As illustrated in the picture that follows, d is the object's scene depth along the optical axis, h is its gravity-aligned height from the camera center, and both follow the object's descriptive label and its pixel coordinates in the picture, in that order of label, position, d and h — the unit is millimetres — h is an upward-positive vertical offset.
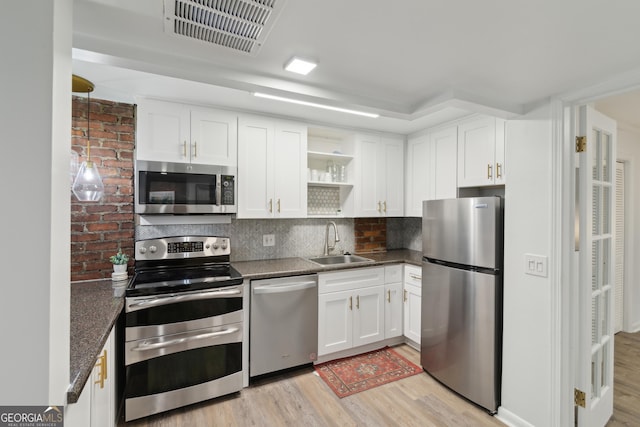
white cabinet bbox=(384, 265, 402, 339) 3008 -895
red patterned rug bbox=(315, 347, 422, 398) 2413 -1397
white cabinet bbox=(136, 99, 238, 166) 2275 +646
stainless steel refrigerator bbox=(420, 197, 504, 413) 2107 -630
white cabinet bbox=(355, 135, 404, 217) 3207 +428
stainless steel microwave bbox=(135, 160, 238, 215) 2260 +198
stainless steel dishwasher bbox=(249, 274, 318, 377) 2367 -923
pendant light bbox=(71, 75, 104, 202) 1944 +185
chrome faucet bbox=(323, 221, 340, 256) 3295 -310
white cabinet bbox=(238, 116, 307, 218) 2615 +420
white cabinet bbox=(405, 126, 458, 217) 2850 +497
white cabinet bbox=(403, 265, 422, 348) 2896 -885
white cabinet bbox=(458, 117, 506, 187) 2398 +546
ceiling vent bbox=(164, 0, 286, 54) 1086 +773
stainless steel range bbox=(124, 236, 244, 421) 1944 -842
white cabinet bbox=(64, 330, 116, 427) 1039 -811
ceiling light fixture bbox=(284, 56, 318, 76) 1476 +771
